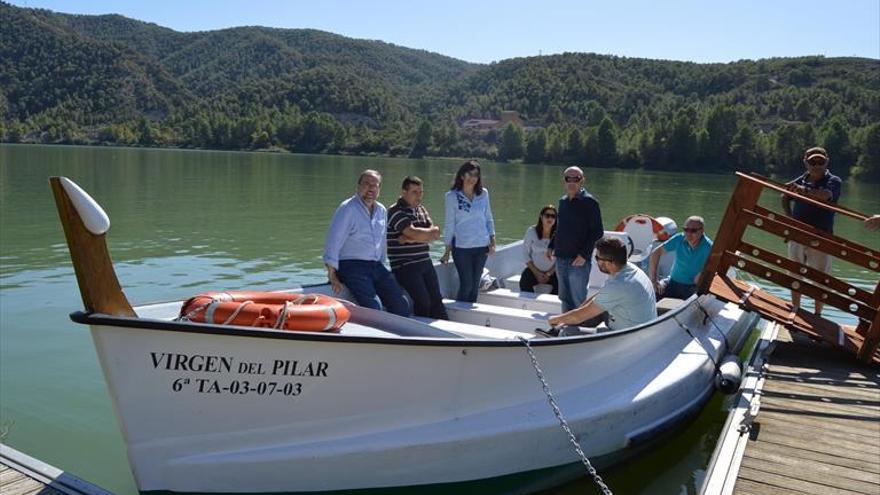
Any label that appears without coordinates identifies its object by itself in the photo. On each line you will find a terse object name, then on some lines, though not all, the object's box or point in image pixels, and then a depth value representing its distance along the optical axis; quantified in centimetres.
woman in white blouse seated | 805
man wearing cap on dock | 707
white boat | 401
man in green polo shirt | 775
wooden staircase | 638
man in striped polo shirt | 618
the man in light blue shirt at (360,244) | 559
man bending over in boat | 521
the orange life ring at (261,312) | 420
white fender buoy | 596
